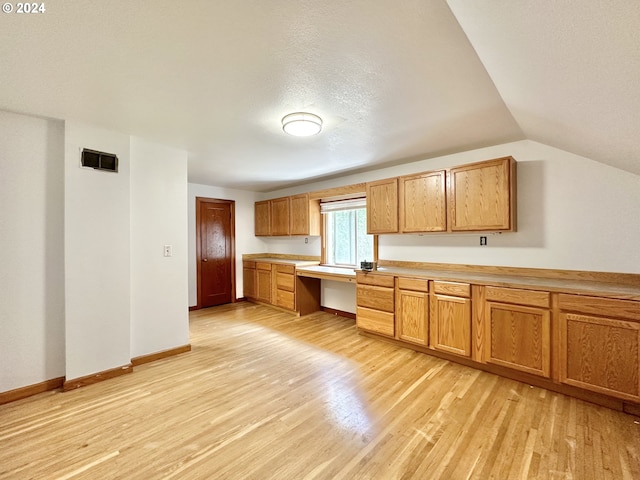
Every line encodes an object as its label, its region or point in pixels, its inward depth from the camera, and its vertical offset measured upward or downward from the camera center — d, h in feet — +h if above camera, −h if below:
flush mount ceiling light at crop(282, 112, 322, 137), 7.48 +3.22
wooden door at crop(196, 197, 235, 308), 17.33 -0.70
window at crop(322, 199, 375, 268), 14.48 +0.25
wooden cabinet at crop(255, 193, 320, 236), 15.88 +1.48
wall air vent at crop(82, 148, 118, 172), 8.45 +2.56
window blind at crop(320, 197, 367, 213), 14.20 +1.90
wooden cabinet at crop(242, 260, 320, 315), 15.39 -2.83
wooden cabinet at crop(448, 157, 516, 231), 8.94 +1.44
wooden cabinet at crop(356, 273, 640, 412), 6.73 -2.79
